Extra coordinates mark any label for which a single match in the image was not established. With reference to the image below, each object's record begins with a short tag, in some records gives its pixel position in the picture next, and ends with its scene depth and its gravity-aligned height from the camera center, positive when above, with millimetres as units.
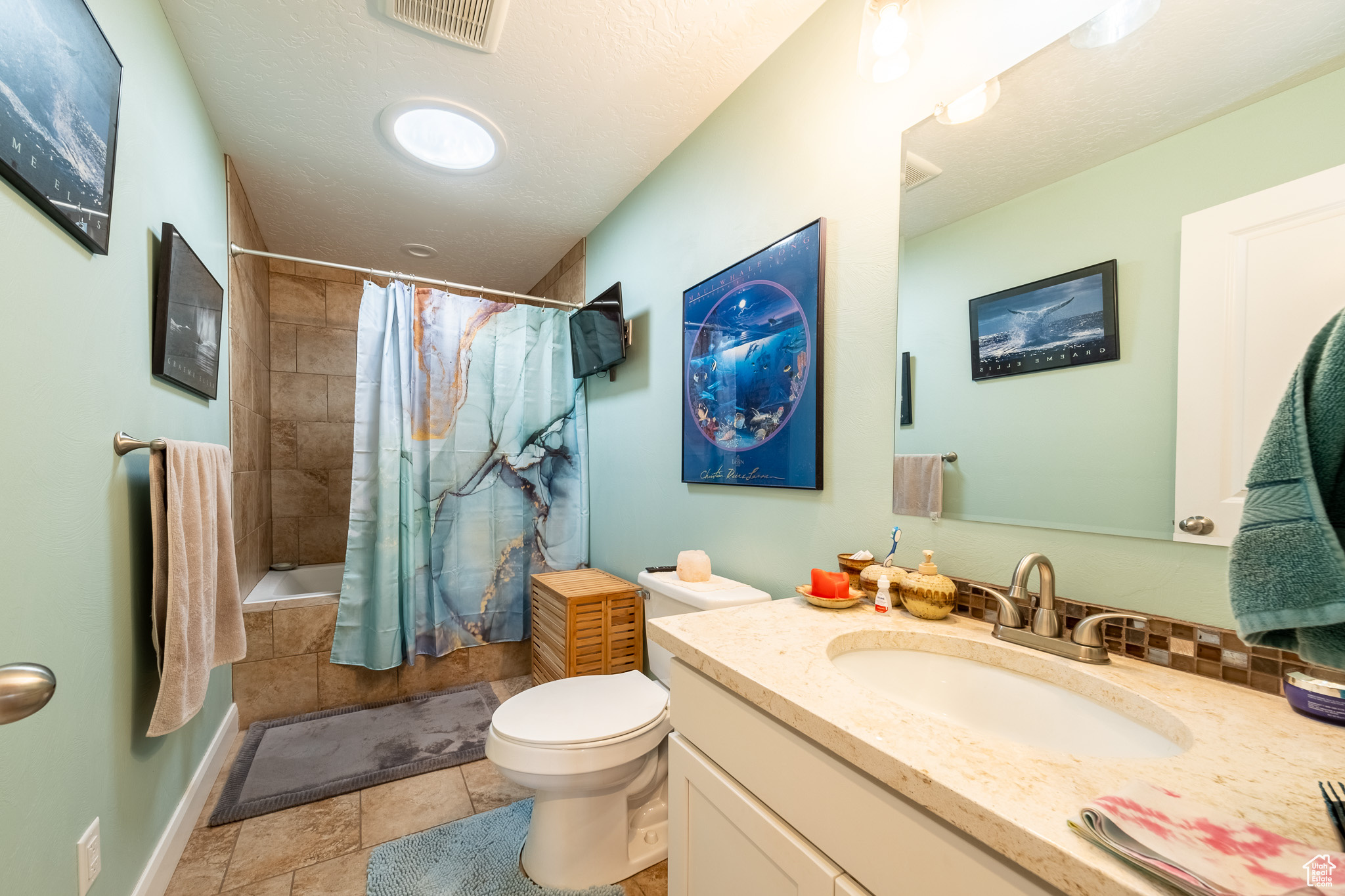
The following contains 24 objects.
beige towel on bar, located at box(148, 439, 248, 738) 1172 -324
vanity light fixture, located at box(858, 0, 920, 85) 1035 +845
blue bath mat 1326 -1141
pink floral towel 360 -296
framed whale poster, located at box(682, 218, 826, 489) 1389 +249
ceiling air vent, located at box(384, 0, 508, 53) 1391 +1182
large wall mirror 712 +398
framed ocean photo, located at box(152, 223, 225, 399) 1326 +353
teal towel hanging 409 -48
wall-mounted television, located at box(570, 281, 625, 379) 2283 +531
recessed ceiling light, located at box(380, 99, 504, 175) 1831 +1179
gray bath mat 1711 -1161
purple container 602 -284
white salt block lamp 1616 -370
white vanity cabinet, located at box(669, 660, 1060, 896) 512 -459
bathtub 2271 -760
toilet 1236 -770
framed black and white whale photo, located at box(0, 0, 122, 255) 753 +539
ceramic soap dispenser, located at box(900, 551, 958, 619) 992 -272
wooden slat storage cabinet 1934 -704
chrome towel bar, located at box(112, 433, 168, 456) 1116 -10
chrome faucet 797 -281
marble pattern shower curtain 2264 -132
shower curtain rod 2087 +753
